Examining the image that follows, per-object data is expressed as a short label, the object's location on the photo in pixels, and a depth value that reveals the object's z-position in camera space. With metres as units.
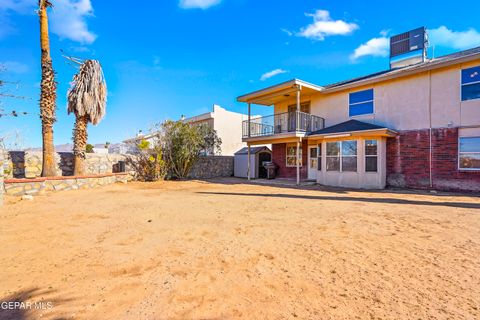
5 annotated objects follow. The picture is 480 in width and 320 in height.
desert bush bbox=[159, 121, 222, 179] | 16.17
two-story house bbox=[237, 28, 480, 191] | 10.29
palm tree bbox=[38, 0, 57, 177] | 10.41
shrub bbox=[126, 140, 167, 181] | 15.48
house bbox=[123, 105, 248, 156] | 23.31
